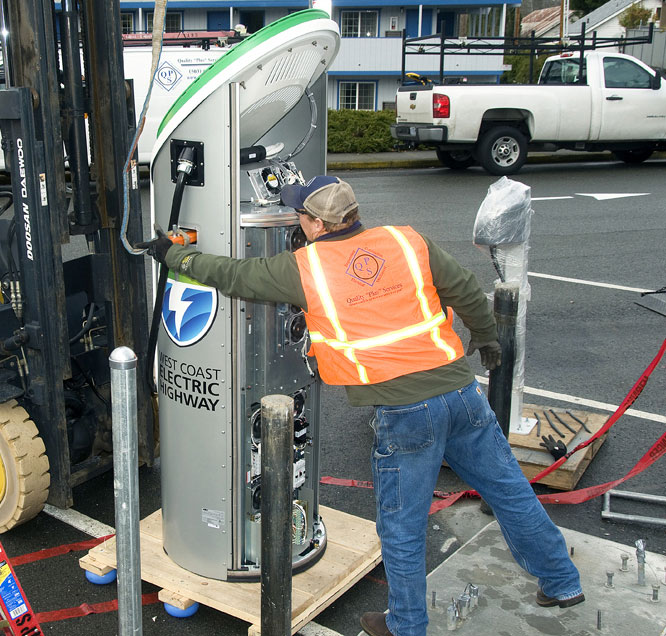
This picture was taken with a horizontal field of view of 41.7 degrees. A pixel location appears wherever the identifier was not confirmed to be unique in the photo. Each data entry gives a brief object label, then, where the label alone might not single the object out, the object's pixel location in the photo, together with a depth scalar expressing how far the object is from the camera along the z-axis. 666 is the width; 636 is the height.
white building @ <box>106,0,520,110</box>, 34.81
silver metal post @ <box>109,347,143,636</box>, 2.66
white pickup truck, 15.50
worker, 3.29
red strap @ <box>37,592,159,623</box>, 3.82
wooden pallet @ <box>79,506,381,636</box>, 3.66
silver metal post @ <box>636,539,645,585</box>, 3.98
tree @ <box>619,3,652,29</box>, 42.19
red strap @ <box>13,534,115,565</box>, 4.27
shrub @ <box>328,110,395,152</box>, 21.33
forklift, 4.07
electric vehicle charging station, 3.46
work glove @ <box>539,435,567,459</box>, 5.02
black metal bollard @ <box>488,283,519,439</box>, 4.52
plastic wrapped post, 5.14
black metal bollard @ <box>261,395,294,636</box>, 2.87
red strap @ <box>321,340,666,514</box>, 4.69
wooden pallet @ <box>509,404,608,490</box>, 4.91
